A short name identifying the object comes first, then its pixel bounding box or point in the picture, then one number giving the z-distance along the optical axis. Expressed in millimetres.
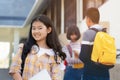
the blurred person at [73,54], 5576
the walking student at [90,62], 4602
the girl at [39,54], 3355
